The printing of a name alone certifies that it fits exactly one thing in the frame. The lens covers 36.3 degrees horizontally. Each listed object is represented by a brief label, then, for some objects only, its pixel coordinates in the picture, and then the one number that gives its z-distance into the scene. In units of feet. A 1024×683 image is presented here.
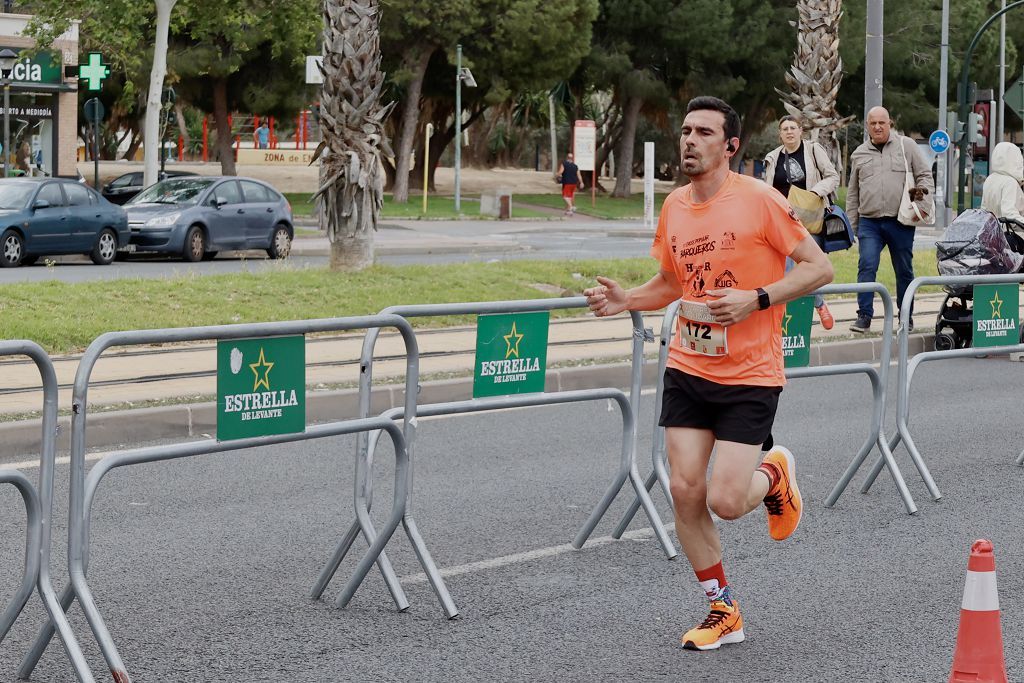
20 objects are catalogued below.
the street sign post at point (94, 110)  112.78
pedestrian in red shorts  156.76
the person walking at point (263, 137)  272.31
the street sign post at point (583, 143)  154.92
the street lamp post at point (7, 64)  101.30
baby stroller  45.88
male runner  18.12
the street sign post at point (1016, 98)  95.61
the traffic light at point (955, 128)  121.08
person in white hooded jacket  47.06
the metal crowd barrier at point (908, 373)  27.32
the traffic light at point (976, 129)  119.14
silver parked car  83.25
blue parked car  76.89
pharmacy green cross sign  113.39
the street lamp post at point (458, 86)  142.31
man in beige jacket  47.29
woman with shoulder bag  46.42
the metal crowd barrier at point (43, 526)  15.69
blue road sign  122.21
